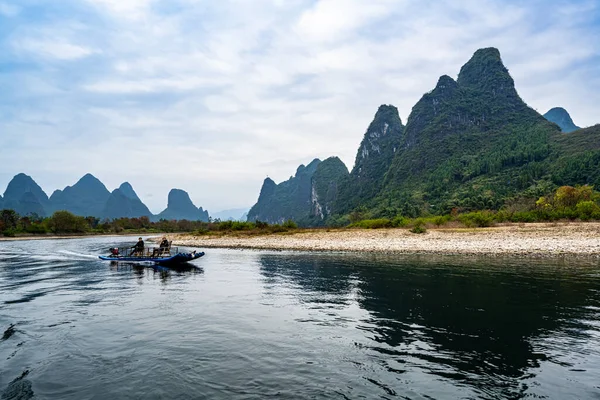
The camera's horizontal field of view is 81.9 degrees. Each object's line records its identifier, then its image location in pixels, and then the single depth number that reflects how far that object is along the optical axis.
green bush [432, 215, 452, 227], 56.59
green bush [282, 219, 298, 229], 69.64
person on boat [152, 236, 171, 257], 35.41
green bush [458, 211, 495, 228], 51.33
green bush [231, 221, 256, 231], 74.09
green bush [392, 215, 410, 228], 58.03
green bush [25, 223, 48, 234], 101.75
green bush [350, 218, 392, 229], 60.40
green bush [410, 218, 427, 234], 48.00
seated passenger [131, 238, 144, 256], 36.03
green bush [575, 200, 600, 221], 46.89
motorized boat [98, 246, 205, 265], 32.86
